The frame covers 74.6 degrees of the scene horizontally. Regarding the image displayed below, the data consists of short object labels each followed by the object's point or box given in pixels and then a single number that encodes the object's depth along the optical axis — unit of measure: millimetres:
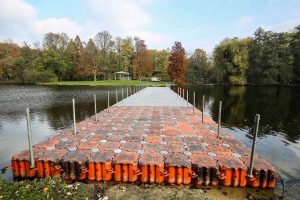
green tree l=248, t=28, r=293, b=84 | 41750
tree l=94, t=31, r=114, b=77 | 48656
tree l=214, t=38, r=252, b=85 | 41344
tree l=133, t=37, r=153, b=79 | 49819
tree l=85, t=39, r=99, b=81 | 45688
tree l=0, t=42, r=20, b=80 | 48375
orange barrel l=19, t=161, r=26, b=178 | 3871
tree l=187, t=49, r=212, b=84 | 51188
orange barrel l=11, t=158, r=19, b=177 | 3887
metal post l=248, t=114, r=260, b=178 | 3439
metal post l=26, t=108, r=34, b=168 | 3672
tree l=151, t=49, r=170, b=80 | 52969
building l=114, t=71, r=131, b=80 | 48719
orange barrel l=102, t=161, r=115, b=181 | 3696
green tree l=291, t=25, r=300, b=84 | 41422
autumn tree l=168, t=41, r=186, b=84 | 43719
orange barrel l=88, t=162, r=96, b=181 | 3711
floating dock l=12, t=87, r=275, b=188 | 3598
